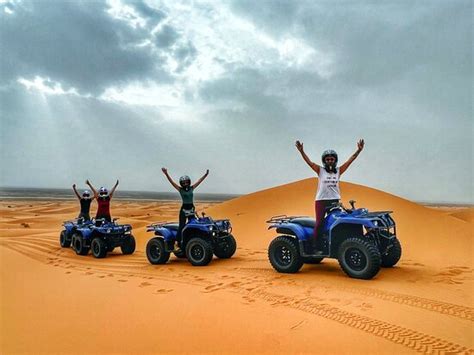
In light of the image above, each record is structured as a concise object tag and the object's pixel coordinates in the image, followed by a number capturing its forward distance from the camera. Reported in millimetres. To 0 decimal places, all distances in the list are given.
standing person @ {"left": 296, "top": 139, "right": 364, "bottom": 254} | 8250
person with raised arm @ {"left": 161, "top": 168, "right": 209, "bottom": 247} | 10352
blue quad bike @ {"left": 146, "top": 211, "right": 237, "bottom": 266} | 9930
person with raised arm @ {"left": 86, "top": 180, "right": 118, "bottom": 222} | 12977
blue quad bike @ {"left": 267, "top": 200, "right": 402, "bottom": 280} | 7543
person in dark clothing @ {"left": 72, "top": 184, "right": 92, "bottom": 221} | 14691
